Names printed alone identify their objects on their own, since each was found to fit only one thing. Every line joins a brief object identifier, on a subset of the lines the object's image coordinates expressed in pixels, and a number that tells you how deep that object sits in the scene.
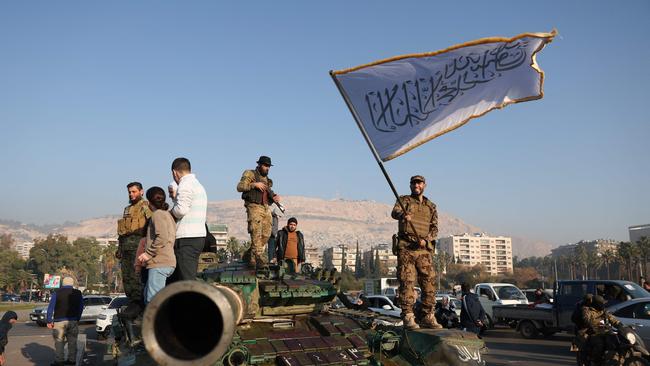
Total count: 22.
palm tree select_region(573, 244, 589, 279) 115.38
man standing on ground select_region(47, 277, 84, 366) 10.61
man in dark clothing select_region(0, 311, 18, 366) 10.12
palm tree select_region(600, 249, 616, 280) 100.25
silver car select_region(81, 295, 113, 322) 24.37
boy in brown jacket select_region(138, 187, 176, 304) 4.87
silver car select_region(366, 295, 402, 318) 18.80
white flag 7.12
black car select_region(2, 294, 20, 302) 71.41
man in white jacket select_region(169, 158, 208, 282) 4.98
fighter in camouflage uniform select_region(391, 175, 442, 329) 6.82
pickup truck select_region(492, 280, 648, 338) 15.24
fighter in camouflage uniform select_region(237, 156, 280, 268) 8.18
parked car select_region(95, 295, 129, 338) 18.34
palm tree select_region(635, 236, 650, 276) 81.00
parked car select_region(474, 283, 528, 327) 22.17
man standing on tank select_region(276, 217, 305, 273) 9.86
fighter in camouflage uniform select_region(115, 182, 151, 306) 7.91
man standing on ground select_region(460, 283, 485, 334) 11.66
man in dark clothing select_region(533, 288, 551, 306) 22.31
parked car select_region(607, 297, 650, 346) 12.54
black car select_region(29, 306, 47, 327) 24.75
